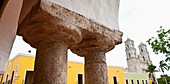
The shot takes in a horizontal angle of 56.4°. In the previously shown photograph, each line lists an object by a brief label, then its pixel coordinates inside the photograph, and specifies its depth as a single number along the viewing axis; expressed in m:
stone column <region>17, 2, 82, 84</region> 1.16
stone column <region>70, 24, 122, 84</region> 1.52
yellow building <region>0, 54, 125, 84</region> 8.09
